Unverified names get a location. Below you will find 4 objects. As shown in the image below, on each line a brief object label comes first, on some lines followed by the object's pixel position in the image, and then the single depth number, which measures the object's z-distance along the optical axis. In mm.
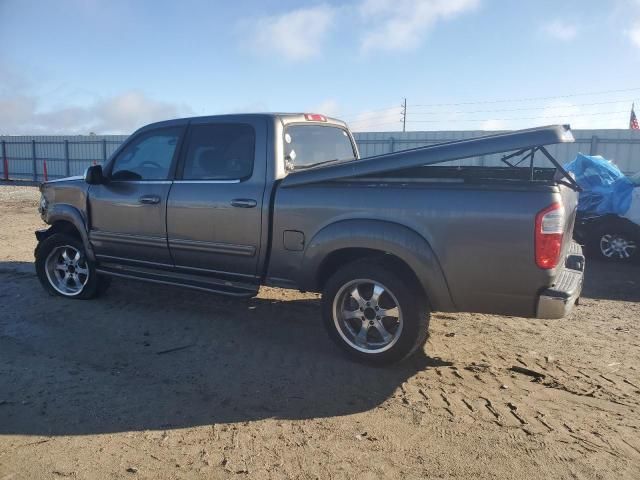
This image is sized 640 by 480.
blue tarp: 8102
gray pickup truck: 3354
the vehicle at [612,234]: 7926
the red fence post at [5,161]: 25391
